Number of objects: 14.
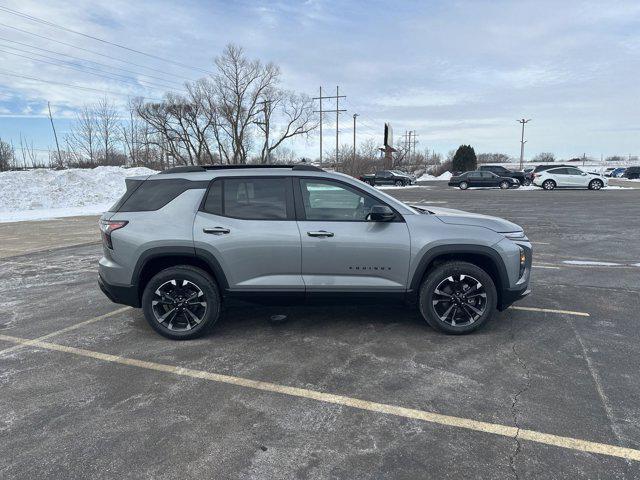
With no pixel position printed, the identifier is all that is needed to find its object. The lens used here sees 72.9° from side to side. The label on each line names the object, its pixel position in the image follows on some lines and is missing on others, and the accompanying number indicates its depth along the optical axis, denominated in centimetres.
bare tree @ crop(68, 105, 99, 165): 6053
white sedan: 3139
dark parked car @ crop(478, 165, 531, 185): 3783
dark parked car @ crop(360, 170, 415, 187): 4369
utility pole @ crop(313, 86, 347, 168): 5558
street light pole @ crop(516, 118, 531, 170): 7719
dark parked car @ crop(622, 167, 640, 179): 5316
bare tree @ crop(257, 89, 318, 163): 5166
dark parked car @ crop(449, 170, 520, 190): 3603
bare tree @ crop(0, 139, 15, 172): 6377
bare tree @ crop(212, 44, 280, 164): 5112
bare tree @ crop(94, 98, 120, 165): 6110
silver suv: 443
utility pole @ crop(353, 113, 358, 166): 5928
